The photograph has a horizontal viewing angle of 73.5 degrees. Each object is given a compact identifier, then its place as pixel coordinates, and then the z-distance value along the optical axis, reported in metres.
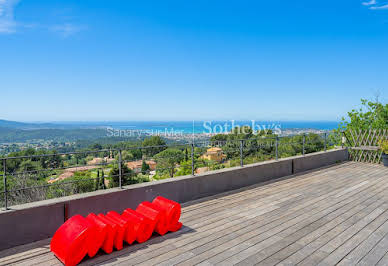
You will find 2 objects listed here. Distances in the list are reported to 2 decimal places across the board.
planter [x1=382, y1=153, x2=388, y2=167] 7.86
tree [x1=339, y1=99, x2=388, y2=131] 11.45
